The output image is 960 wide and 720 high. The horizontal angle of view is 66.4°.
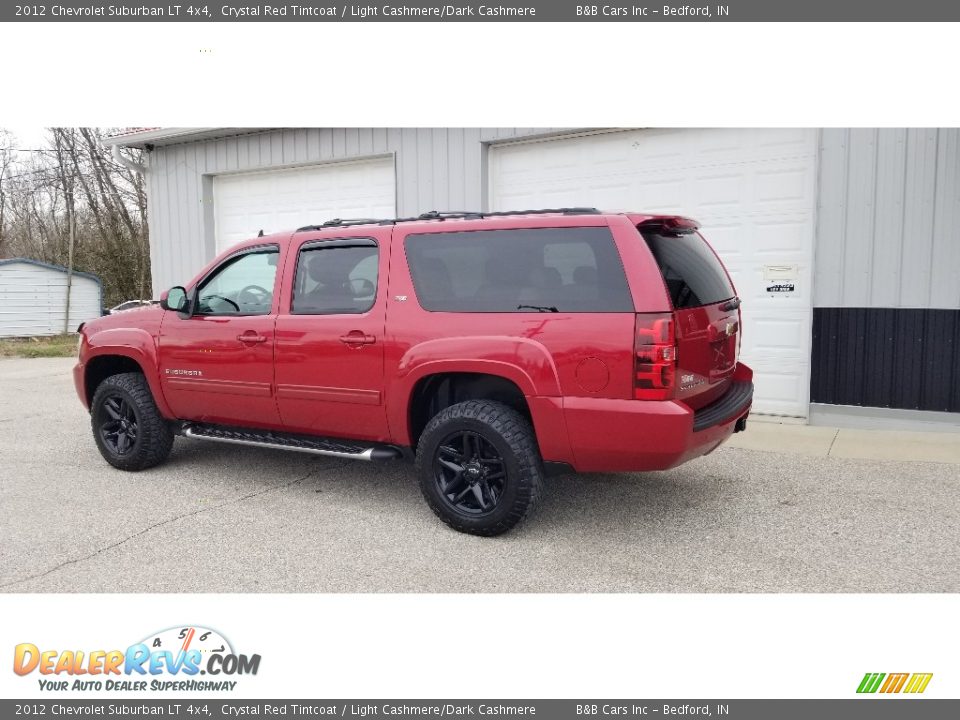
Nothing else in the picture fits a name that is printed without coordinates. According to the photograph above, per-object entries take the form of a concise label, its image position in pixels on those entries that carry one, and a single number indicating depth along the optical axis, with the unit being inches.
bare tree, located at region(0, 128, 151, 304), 987.9
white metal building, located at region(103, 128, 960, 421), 266.4
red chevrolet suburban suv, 153.9
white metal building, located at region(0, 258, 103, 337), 753.0
